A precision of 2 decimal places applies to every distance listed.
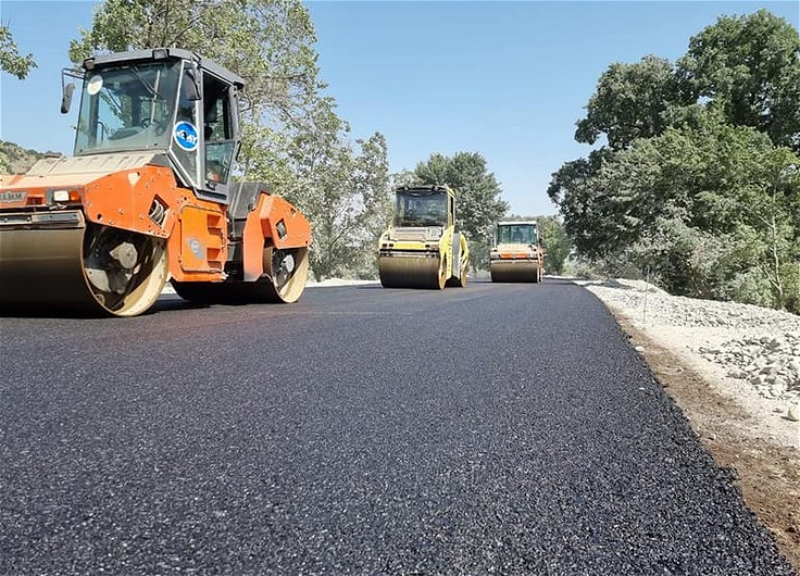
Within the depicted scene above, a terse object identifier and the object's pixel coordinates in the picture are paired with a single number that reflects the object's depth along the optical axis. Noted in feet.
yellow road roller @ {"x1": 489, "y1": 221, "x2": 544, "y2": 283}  63.26
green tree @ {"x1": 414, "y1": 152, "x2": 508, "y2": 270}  138.41
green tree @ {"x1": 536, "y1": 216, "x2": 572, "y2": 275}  201.87
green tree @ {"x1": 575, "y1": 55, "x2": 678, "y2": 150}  85.20
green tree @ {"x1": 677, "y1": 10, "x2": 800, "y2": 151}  80.89
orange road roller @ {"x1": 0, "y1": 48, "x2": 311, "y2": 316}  14.87
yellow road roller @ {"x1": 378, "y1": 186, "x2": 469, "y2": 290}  41.45
